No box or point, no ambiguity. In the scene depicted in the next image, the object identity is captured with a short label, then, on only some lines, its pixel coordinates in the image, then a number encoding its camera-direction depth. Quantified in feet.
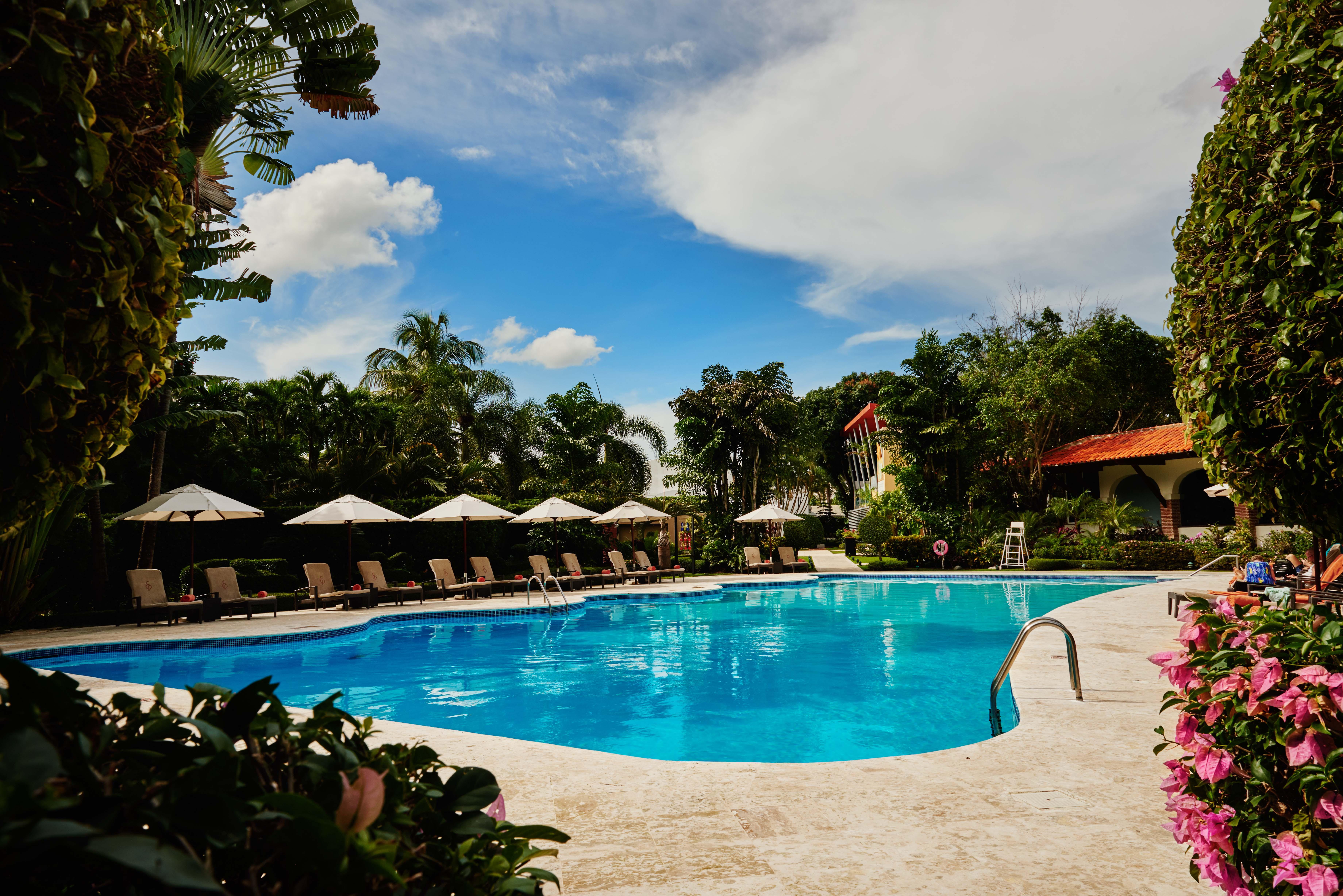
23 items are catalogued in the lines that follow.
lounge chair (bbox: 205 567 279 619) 49.29
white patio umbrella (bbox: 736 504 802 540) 77.10
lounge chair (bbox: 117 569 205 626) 45.27
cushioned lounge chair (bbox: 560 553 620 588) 67.92
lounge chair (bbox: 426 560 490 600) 58.90
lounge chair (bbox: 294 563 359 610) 53.26
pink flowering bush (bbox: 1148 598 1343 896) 6.60
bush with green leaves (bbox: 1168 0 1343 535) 8.00
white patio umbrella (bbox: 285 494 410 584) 54.29
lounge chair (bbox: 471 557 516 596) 62.08
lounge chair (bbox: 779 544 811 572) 79.00
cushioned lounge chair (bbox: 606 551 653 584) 69.41
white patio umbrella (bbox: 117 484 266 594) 45.60
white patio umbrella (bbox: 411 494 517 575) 60.13
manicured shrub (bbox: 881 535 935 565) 83.20
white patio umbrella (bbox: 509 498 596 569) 64.39
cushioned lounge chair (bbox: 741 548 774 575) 79.30
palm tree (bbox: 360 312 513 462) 104.32
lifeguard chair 79.15
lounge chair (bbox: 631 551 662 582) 73.46
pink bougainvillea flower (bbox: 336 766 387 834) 3.25
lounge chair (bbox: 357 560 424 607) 55.77
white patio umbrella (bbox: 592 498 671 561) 71.05
